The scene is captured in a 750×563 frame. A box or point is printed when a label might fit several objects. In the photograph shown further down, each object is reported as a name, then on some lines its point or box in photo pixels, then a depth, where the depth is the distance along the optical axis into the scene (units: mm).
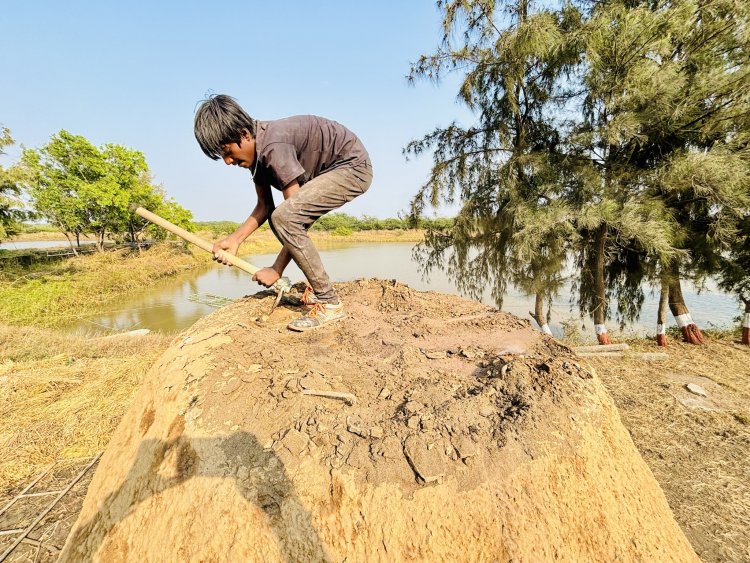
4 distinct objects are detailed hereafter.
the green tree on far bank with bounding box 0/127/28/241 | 16547
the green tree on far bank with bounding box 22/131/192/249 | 21312
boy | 2051
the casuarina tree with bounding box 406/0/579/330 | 7652
